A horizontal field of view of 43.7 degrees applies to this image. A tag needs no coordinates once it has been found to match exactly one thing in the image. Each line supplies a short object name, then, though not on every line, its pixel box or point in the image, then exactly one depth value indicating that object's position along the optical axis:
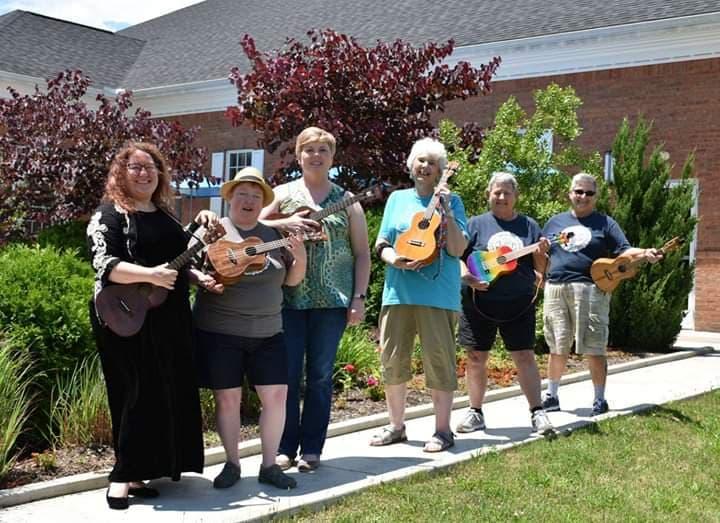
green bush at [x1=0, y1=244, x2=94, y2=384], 5.62
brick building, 15.60
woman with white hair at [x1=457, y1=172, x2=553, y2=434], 6.46
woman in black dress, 4.59
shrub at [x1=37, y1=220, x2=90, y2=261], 11.05
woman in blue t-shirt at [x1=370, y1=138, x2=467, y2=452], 5.72
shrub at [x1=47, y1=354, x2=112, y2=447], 5.56
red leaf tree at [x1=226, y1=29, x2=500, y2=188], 11.28
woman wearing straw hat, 4.91
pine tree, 12.02
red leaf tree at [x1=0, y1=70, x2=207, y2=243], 11.08
